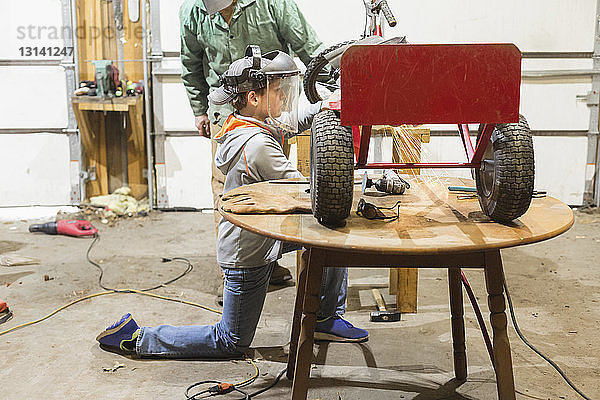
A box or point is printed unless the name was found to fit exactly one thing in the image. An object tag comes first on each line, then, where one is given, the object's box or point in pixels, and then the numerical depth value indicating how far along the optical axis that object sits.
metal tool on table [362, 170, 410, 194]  2.28
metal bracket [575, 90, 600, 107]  5.65
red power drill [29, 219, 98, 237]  4.90
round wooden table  1.61
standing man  3.63
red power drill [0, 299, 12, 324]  3.28
